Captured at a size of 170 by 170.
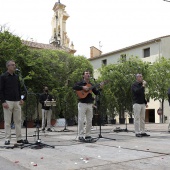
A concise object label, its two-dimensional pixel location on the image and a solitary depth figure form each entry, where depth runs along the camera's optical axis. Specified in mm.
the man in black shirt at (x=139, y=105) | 9695
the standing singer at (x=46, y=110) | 13625
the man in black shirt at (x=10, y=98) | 7181
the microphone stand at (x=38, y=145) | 6726
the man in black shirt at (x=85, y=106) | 8266
